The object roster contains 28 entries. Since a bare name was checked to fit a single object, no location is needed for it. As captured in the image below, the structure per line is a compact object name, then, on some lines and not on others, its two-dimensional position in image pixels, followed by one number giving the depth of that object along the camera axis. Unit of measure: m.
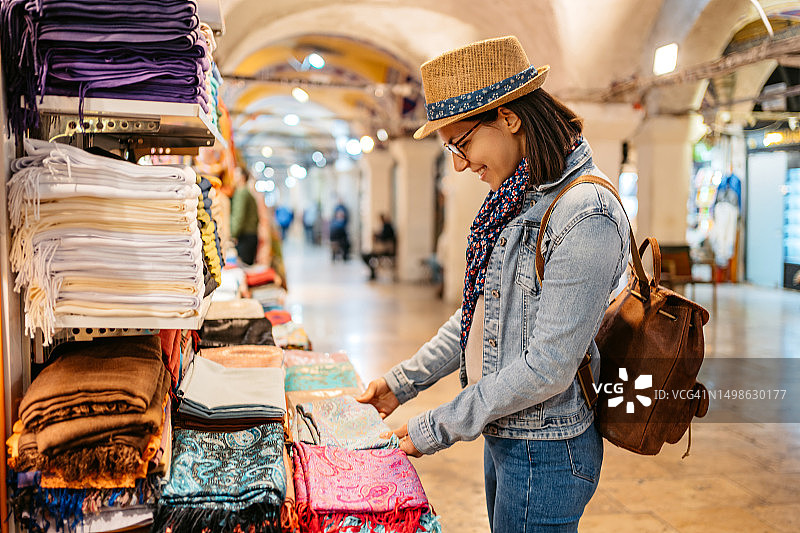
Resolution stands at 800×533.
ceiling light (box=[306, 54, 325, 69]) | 11.86
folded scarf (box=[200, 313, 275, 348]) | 3.26
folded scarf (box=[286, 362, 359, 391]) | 2.96
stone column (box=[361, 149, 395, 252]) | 17.69
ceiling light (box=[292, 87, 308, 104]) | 11.75
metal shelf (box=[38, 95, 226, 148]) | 1.48
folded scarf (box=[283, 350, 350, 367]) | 3.41
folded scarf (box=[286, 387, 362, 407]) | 2.71
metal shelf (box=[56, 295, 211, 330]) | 1.55
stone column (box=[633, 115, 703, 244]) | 9.05
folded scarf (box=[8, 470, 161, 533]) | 1.45
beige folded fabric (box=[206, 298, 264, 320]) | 3.57
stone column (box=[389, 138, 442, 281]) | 14.66
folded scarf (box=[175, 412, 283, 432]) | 1.96
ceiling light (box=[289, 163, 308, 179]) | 30.02
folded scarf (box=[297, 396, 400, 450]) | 2.13
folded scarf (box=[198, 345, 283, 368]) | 2.75
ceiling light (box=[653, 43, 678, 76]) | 6.49
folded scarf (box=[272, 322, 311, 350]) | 3.95
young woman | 1.42
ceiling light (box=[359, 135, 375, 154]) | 14.56
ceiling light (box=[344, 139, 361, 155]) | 16.95
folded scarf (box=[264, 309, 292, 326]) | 4.49
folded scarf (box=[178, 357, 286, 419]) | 2.00
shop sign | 12.86
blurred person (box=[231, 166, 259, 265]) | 7.52
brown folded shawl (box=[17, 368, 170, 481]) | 1.41
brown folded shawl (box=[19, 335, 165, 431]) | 1.44
